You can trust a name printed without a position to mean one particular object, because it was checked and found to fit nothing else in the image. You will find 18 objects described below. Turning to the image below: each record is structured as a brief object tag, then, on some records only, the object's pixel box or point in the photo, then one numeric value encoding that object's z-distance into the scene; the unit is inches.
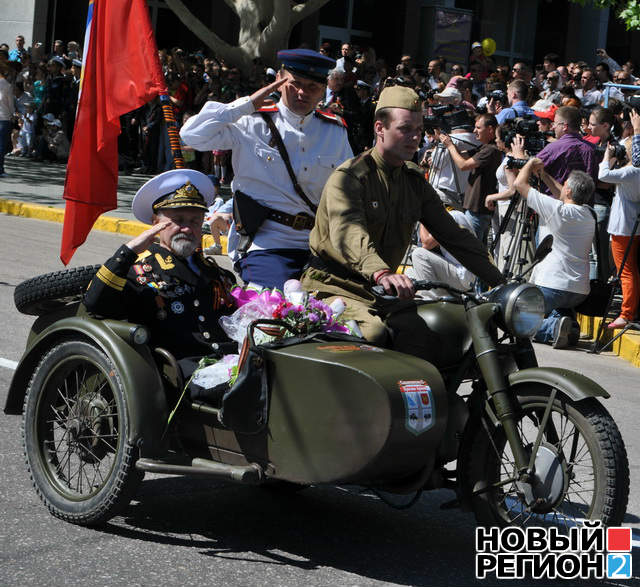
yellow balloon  1042.7
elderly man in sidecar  186.4
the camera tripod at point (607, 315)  402.6
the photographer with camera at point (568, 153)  449.7
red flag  221.9
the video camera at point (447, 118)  479.1
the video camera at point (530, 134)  450.9
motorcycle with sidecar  159.5
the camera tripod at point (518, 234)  448.8
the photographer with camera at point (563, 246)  392.8
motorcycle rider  180.5
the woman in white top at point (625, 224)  415.8
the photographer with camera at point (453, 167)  497.4
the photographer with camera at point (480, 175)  487.5
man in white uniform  220.7
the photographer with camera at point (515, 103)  539.2
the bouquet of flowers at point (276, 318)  175.2
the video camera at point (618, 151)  427.2
